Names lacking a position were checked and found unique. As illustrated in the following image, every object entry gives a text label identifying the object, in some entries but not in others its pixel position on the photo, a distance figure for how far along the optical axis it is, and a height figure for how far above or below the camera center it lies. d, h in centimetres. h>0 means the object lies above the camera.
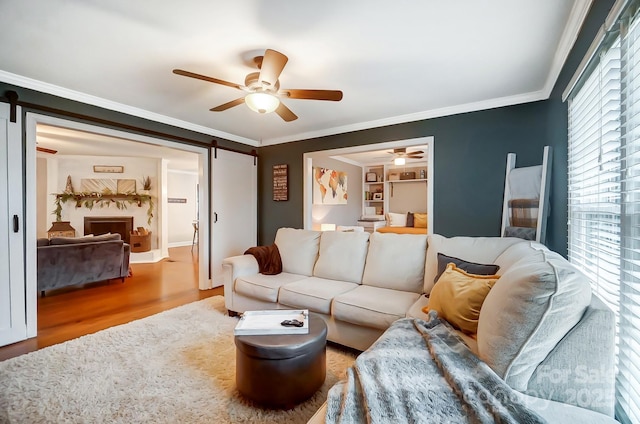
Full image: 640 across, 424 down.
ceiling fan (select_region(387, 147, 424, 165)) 575 +114
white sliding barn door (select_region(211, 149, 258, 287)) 440 +3
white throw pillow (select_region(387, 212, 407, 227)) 671 -27
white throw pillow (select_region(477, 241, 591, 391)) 104 -40
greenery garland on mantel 634 +16
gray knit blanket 91 -66
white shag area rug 167 -120
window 109 +11
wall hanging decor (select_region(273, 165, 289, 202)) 479 +43
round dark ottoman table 166 -94
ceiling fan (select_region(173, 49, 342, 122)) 206 +93
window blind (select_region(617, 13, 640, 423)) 105 -10
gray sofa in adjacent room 385 -77
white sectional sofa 103 -54
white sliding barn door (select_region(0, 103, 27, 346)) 256 -26
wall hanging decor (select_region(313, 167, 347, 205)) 552 +45
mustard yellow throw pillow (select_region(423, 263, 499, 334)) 160 -52
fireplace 661 -42
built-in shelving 712 +72
